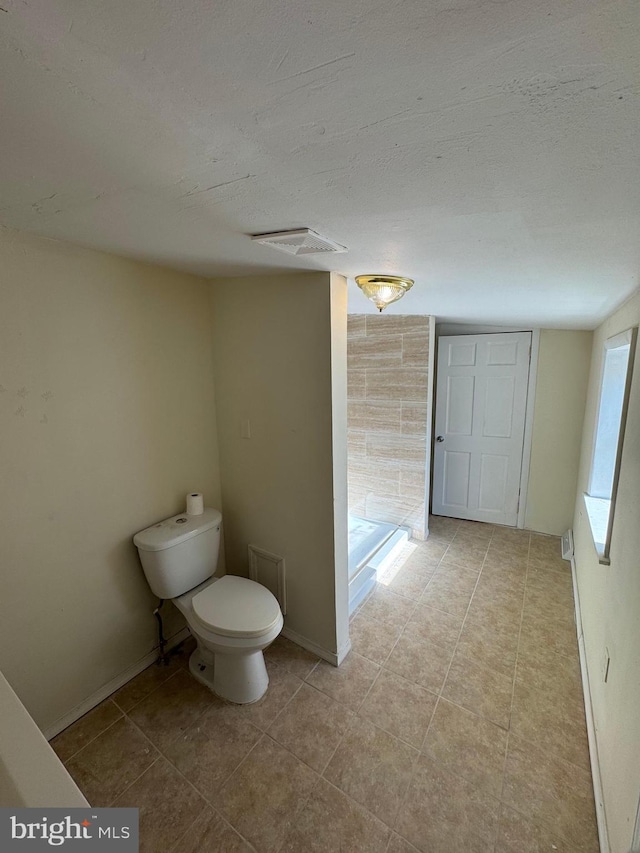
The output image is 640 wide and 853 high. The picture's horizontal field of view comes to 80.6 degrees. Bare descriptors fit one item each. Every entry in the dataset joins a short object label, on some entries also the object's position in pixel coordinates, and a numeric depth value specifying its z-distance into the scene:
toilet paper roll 2.05
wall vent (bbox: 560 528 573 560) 3.07
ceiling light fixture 1.68
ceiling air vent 1.13
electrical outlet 1.50
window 2.13
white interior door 3.39
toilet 1.71
